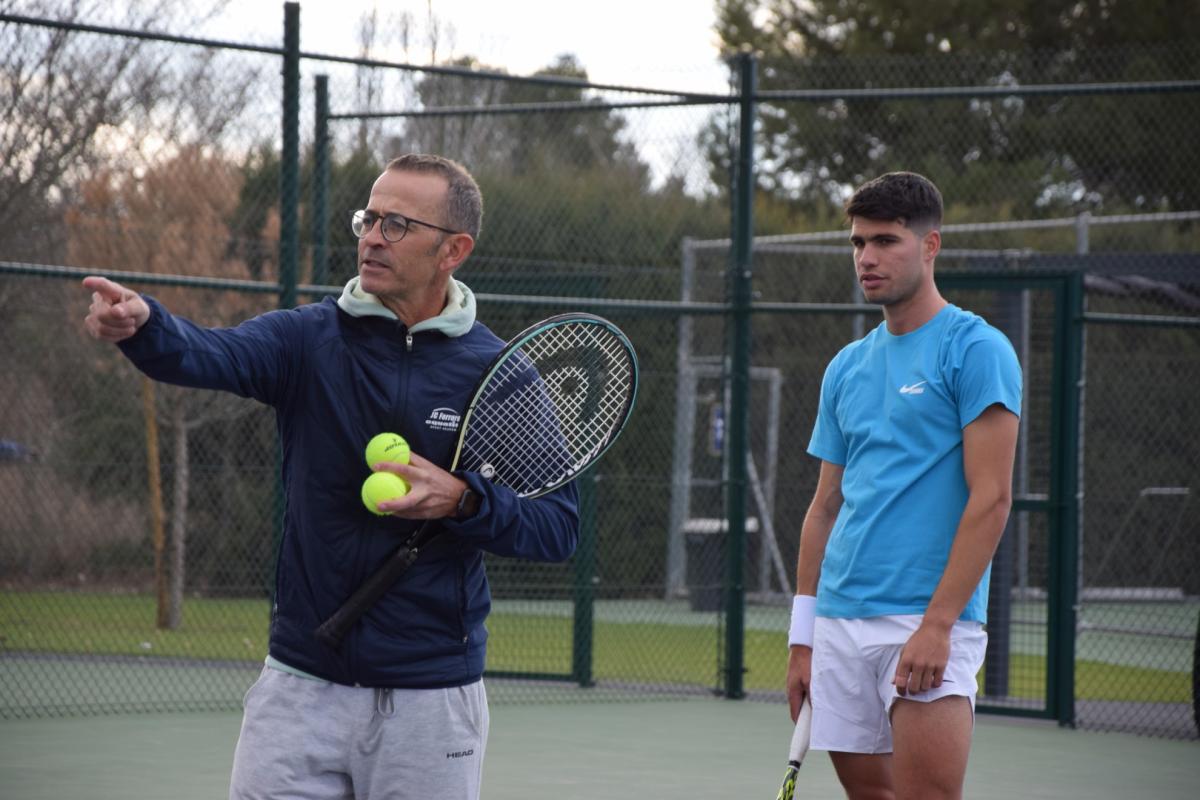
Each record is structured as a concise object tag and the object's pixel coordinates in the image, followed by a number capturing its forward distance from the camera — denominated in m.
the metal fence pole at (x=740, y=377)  17.16
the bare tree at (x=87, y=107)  16.87
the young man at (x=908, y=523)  7.11
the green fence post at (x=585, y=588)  17.54
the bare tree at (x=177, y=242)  18.56
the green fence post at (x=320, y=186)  17.28
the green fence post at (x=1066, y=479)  15.73
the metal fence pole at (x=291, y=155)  15.35
